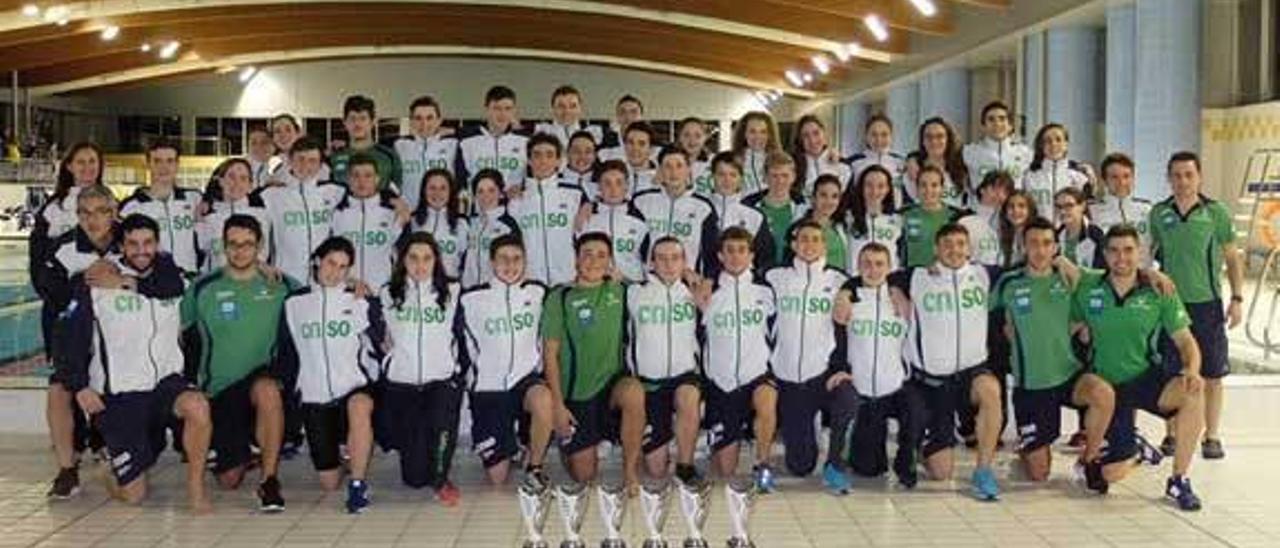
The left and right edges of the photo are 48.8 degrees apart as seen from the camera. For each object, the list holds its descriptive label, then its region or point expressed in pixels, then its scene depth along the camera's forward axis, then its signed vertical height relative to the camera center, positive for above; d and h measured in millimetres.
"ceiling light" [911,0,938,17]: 23703 +4107
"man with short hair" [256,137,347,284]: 7961 +215
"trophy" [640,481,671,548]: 4816 -899
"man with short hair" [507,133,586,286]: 8016 +232
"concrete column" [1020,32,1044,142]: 22406 +2715
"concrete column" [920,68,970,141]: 29141 +3189
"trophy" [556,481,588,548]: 4816 -895
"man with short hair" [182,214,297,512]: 6918 -435
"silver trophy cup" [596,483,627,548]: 4816 -895
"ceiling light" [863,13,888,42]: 25703 +4158
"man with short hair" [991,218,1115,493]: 7262 -518
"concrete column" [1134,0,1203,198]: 17141 +2044
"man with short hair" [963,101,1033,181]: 8695 +618
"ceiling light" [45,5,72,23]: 28844 +4883
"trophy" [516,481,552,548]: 4895 -904
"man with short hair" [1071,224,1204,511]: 7113 -448
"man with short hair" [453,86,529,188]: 8602 +610
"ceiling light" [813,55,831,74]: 33750 +4532
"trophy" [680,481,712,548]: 4805 -888
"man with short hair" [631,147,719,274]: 7949 +200
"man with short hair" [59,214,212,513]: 6723 -560
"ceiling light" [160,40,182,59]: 36534 +5355
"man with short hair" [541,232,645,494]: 7215 -543
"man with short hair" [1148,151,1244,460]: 7848 -24
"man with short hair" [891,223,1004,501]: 7293 -449
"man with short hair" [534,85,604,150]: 8906 +849
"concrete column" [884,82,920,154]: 32844 +3182
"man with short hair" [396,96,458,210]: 8578 +593
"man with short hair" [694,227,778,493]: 7301 -462
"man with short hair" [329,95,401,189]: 8391 +625
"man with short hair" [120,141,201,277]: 7793 +243
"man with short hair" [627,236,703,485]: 7266 -452
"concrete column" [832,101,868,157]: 39500 +3581
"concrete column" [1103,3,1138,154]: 18594 +2232
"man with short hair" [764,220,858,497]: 7340 -481
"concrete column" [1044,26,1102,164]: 21428 +2530
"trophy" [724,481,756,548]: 4852 -907
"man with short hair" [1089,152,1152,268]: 7934 +253
